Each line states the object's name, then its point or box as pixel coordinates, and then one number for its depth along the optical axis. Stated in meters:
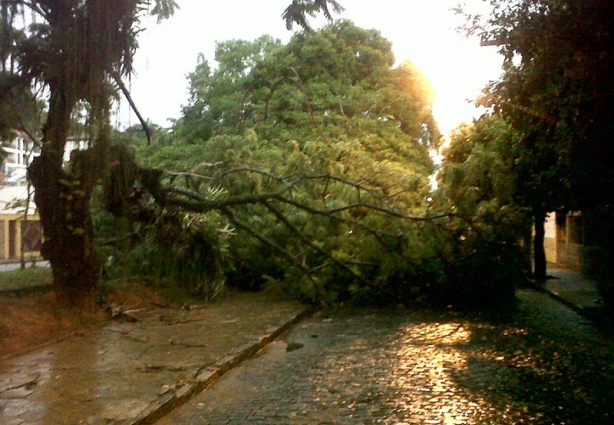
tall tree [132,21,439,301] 16.03
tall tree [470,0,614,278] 9.85
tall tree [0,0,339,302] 11.35
